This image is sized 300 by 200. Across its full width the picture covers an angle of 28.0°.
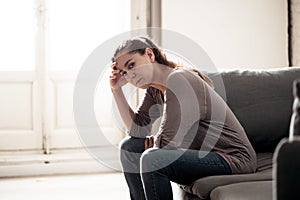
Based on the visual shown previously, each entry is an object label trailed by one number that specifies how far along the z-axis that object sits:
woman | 2.31
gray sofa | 2.76
